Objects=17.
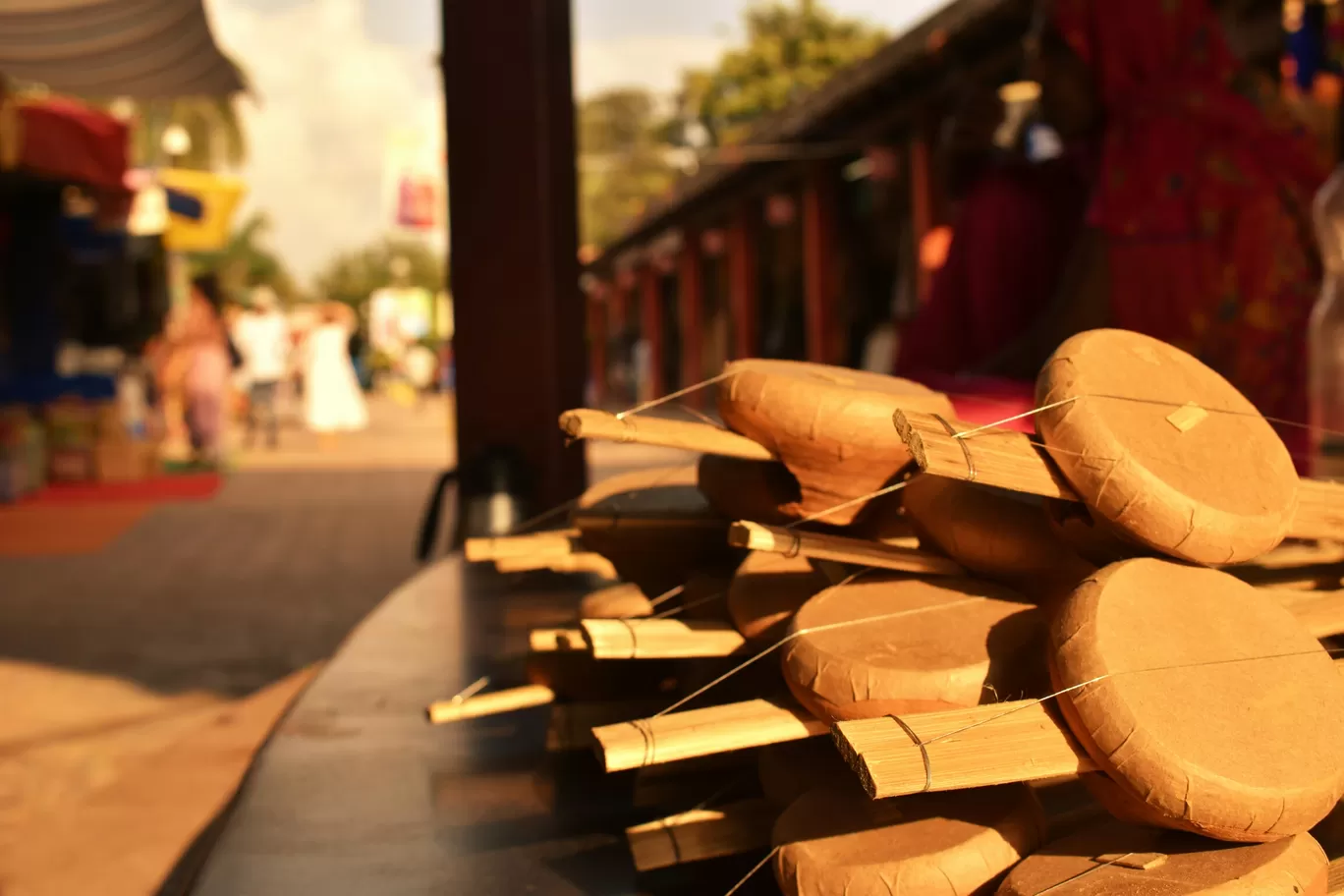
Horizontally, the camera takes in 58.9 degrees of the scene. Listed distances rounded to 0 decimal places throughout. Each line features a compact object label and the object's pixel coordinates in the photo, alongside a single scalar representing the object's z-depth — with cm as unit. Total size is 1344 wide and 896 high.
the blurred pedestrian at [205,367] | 1073
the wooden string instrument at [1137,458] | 69
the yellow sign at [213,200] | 1514
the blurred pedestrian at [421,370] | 3403
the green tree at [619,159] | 3741
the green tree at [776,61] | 2342
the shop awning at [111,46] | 465
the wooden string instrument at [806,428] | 82
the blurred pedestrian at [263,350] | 1338
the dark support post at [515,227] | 319
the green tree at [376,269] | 6806
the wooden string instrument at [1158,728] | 60
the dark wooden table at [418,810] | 81
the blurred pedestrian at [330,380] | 1341
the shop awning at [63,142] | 717
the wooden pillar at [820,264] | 1022
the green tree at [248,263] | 4341
